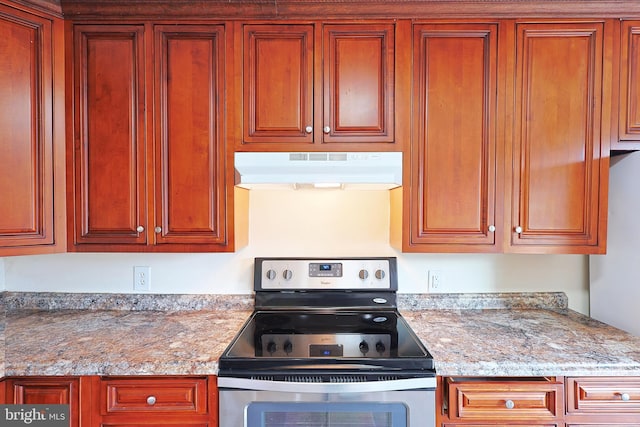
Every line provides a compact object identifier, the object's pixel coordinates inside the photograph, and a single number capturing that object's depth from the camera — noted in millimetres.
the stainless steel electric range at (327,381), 1176
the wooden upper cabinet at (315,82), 1495
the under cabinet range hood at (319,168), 1440
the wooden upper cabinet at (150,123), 1494
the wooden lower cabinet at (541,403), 1202
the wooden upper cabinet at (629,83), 1469
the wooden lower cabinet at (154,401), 1202
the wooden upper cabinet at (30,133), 1360
